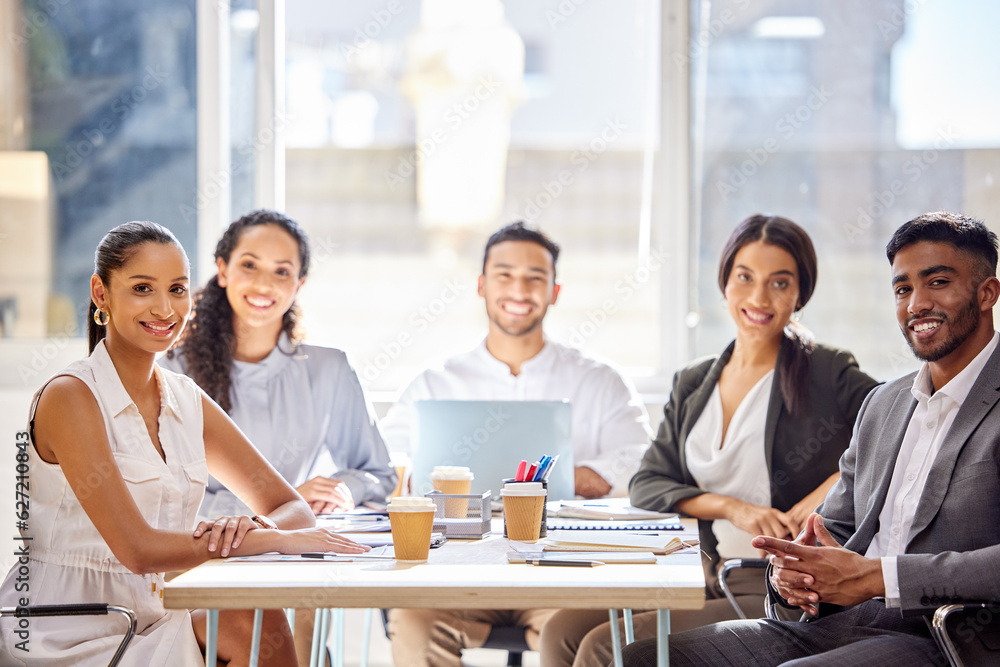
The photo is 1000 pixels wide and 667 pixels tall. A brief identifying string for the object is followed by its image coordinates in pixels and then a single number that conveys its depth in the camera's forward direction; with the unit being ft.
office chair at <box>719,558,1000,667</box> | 5.44
